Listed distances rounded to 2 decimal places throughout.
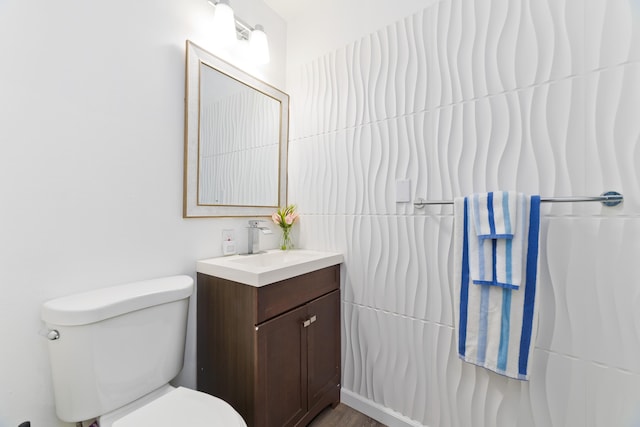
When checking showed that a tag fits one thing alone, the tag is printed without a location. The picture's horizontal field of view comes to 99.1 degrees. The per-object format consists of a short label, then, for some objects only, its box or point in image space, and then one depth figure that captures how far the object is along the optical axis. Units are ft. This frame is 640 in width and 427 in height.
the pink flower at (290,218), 5.63
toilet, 2.82
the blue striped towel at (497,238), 3.26
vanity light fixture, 4.49
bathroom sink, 3.60
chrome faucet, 5.24
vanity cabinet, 3.61
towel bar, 2.95
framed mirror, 4.38
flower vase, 5.73
